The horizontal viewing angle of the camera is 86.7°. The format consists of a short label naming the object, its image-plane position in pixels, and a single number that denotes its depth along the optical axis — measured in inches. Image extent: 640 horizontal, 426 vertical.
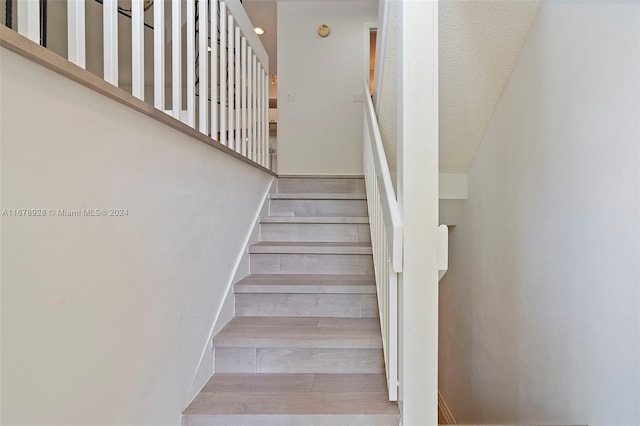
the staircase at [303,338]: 52.8
